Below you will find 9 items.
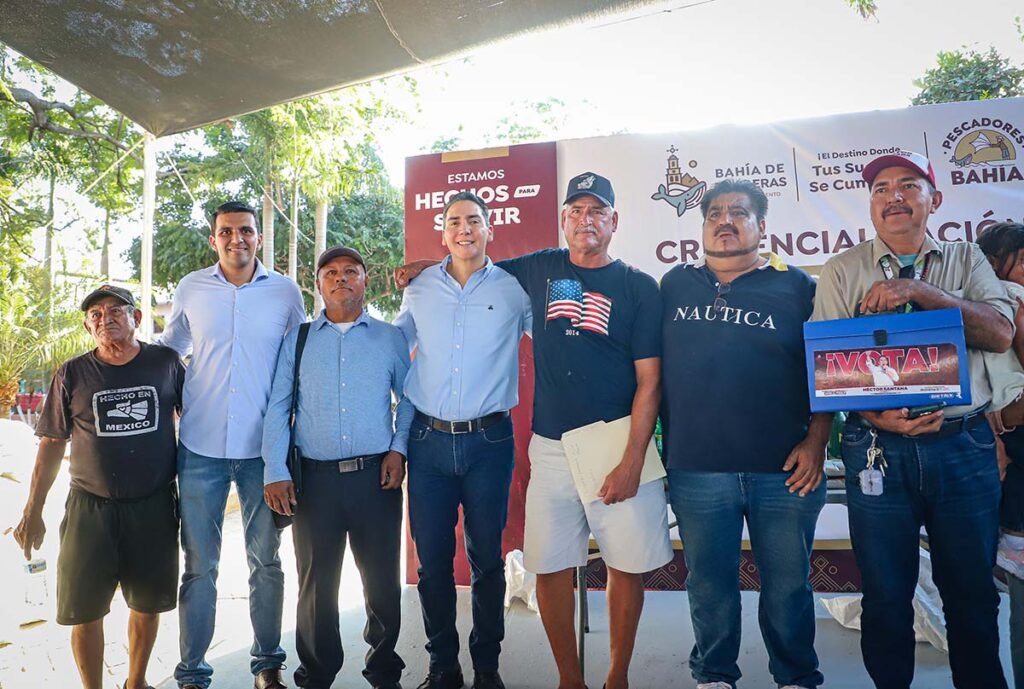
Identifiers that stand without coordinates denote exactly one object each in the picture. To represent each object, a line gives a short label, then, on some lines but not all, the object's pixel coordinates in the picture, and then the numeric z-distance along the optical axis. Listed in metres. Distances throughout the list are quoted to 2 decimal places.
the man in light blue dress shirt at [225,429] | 2.88
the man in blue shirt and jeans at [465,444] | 2.83
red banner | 4.48
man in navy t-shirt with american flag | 2.59
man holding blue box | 2.19
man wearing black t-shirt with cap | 2.75
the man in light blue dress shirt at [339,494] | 2.83
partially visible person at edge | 2.26
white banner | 4.11
